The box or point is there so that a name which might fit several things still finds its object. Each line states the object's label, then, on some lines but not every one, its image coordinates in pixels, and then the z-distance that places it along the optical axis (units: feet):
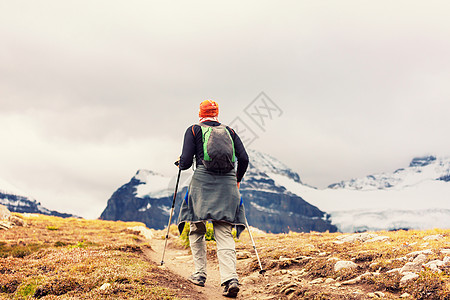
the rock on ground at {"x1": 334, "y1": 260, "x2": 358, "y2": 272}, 28.73
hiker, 29.14
